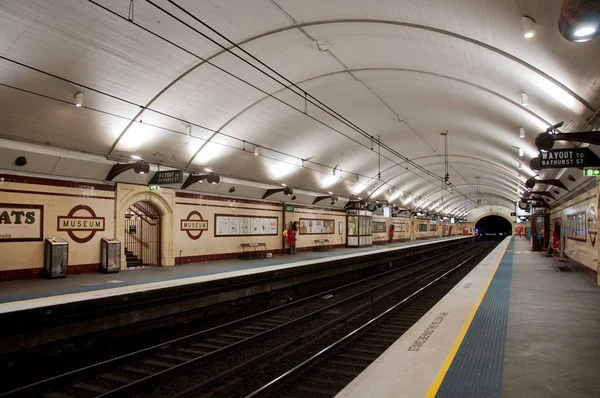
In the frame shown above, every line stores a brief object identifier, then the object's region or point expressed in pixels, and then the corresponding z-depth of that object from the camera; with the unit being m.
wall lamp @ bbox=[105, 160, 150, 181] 12.95
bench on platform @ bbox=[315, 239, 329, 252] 26.14
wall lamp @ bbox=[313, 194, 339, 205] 25.08
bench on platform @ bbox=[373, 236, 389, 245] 35.83
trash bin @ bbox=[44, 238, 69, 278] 11.61
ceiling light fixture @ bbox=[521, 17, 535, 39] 6.91
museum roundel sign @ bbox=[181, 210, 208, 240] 16.39
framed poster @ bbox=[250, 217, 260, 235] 20.16
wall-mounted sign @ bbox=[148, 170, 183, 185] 14.03
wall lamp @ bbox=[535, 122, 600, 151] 7.40
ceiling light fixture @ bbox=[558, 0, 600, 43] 4.02
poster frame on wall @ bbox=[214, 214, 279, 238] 18.19
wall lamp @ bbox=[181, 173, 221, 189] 15.30
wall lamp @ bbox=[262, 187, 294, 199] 20.12
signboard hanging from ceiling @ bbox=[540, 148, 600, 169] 8.99
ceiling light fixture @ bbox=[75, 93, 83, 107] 10.46
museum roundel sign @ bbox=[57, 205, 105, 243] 12.32
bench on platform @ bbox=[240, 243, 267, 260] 19.39
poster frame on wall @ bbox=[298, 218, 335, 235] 24.47
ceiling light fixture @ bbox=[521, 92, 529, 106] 10.49
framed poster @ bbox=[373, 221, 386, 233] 35.62
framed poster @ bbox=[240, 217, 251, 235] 19.44
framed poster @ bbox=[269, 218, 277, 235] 21.67
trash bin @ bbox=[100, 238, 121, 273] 13.10
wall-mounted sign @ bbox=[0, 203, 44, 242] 10.88
